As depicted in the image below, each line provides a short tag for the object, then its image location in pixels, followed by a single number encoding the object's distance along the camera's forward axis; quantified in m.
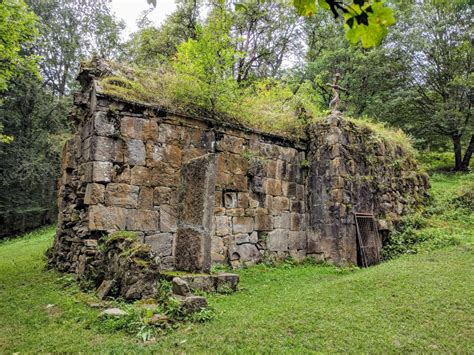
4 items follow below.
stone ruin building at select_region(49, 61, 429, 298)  6.48
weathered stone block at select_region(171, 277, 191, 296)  5.27
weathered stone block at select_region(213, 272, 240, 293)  6.15
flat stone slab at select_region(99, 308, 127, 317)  4.57
